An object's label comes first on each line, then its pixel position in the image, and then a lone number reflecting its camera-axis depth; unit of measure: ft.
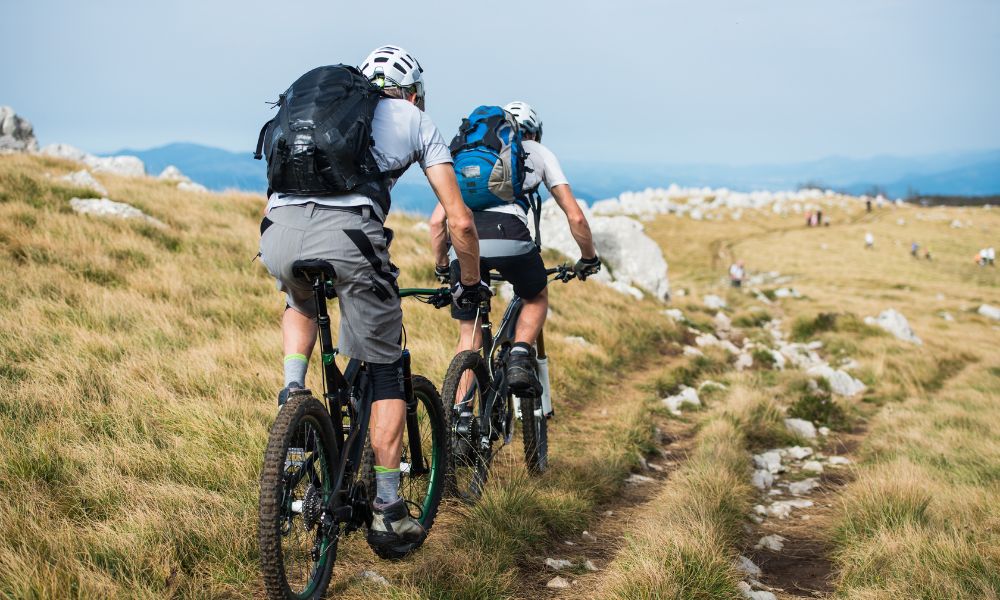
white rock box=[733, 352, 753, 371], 43.50
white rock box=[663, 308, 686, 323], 56.59
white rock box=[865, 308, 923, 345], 58.29
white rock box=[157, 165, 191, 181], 72.33
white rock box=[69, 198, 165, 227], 37.52
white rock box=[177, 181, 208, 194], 59.68
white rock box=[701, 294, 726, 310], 76.20
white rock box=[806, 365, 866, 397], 38.60
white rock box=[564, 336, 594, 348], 36.15
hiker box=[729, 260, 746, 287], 115.15
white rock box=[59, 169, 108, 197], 43.06
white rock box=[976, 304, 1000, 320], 96.88
